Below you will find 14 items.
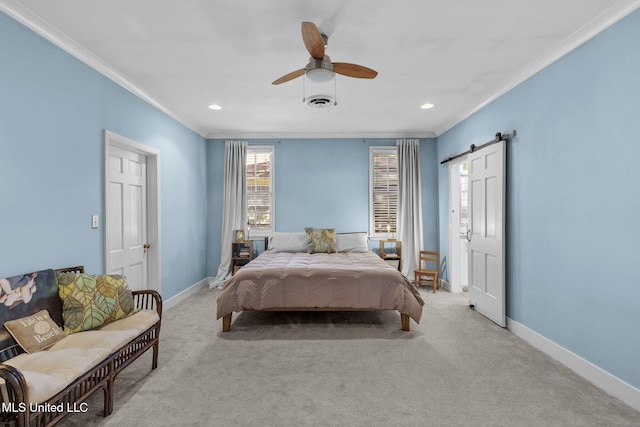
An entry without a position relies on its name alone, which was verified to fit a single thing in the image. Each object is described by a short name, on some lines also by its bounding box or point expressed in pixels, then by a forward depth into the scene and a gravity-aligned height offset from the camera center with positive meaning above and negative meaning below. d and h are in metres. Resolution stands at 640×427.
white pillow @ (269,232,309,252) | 5.13 -0.49
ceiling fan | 2.15 +1.19
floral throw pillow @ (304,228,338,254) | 5.03 -0.47
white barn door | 3.48 -0.25
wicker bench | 1.40 -0.89
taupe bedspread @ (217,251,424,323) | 3.37 -0.86
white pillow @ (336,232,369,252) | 5.16 -0.50
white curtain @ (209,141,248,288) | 5.60 +0.34
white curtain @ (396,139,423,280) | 5.51 +0.13
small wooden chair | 5.05 -0.99
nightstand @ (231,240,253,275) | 5.37 -0.72
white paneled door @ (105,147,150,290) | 3.30 -0.03
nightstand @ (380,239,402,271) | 5.37 -0.72
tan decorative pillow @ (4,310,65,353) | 1.91 -0.74
